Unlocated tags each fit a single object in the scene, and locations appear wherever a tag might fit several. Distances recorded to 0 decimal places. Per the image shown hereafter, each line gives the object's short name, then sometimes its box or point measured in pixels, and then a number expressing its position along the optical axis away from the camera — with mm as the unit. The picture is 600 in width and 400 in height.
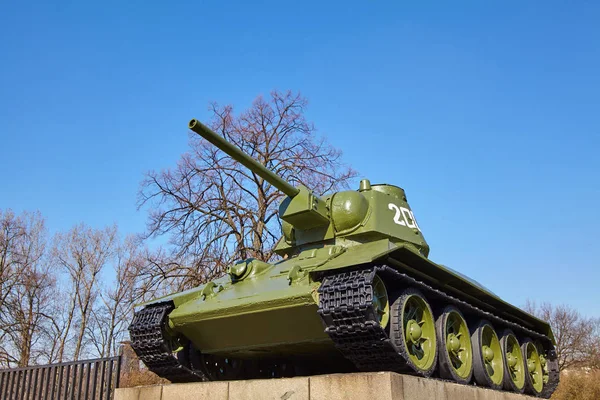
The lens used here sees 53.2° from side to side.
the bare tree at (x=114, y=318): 30109
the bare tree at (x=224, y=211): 18969
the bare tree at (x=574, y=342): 38531
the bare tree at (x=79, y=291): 29375
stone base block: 6348
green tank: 7086
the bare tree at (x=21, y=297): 26402
